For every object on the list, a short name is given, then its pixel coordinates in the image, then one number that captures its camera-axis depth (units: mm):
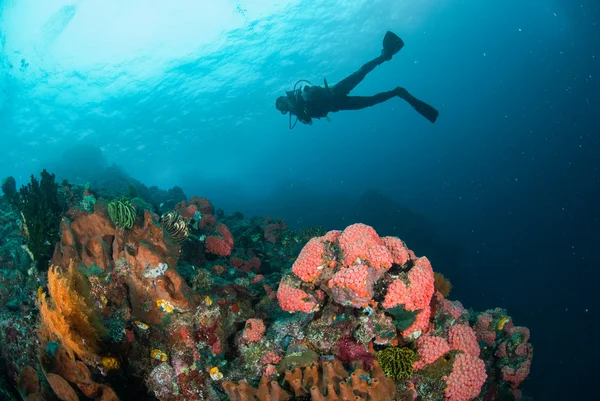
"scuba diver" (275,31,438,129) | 10859
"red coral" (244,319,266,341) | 4090
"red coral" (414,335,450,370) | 4016
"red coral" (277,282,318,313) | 4148
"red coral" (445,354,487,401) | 4020
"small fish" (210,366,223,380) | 3811
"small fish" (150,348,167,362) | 3877
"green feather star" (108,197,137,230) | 4570
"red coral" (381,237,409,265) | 4254
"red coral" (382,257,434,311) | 3809
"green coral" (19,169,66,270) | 5662
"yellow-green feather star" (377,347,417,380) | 3857
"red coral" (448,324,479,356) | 4266
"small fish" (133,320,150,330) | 3979
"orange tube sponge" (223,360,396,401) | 2846
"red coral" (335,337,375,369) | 3846
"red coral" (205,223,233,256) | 7250
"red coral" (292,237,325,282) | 4289
